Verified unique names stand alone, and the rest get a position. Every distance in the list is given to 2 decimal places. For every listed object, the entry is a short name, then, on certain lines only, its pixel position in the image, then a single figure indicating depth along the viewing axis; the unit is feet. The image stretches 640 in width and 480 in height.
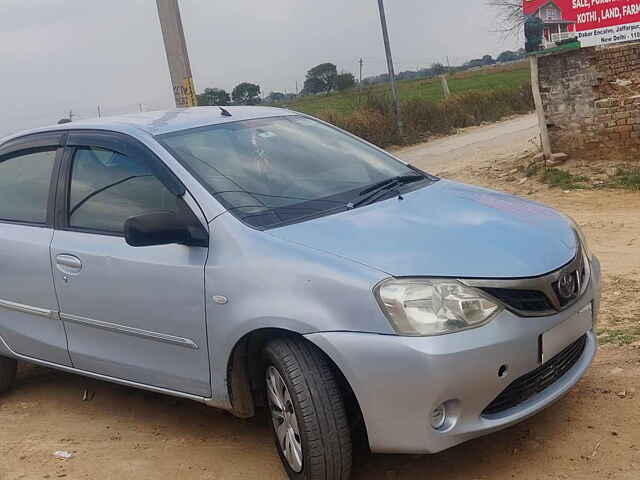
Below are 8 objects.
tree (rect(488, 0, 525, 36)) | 109.41
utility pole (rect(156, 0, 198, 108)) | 29.14
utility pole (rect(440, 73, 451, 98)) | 93.19
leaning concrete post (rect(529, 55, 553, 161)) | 38.40
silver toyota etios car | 9.72
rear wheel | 16.10
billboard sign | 35.58
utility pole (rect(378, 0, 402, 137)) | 59.82
